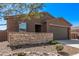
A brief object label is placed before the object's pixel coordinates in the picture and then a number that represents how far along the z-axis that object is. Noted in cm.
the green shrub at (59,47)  300
